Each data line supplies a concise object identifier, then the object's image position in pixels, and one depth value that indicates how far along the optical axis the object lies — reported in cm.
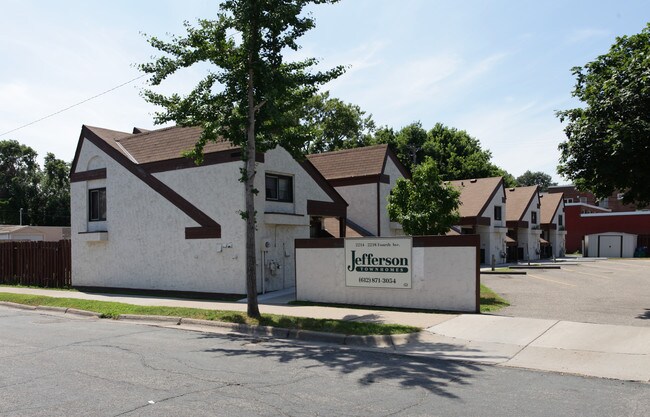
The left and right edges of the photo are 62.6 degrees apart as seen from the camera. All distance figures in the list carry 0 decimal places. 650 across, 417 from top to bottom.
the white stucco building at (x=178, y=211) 1866
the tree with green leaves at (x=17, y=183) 7269
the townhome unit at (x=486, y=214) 3697
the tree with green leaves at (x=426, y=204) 1867
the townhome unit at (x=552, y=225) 5191
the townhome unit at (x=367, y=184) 2692
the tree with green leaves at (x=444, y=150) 5112
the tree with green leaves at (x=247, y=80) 1342
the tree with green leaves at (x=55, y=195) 7181
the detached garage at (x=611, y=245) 5295
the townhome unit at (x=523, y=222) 4442
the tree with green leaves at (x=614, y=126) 1366
